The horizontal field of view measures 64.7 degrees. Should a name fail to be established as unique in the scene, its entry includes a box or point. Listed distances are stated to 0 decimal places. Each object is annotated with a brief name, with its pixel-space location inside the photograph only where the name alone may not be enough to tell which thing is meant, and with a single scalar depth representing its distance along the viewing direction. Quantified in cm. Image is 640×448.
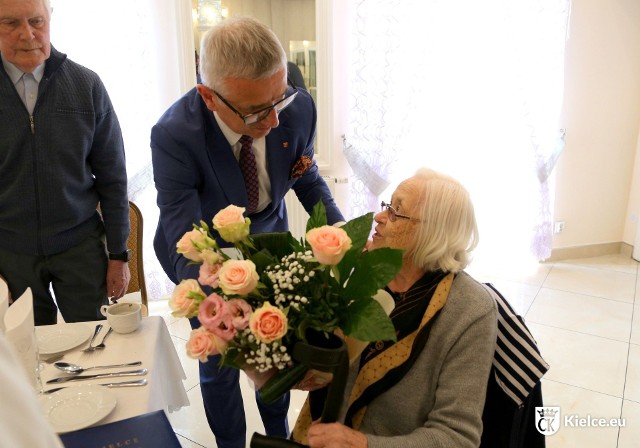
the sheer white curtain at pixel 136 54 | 302
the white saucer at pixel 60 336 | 145
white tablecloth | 125
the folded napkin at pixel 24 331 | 112
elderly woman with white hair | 120
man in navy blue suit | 138
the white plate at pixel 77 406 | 114
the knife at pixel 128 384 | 129
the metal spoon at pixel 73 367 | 136
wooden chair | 255
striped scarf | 123
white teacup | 153
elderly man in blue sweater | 176
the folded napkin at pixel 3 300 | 113
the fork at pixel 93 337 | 146
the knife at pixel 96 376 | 132
